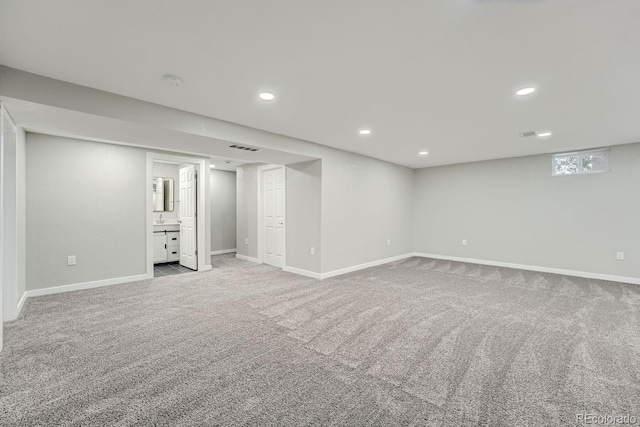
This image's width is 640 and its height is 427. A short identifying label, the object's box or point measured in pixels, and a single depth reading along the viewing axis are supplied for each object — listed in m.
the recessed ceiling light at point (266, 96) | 2.67
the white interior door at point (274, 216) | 5.67
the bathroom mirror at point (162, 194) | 6.43
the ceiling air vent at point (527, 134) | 3.96
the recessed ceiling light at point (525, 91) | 2.54
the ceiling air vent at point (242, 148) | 3.82
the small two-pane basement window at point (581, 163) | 4.88
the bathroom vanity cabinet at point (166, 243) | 5.96
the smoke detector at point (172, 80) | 2.32
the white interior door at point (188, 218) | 5.39
